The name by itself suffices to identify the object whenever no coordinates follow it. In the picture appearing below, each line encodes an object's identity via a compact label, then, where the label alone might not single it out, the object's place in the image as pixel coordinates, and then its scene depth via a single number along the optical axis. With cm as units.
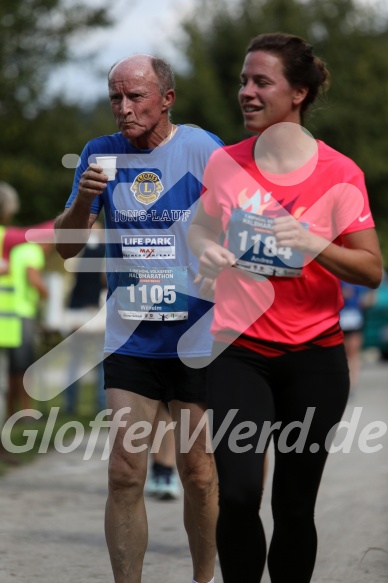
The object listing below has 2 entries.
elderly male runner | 951
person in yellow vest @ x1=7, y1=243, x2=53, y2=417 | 2037
